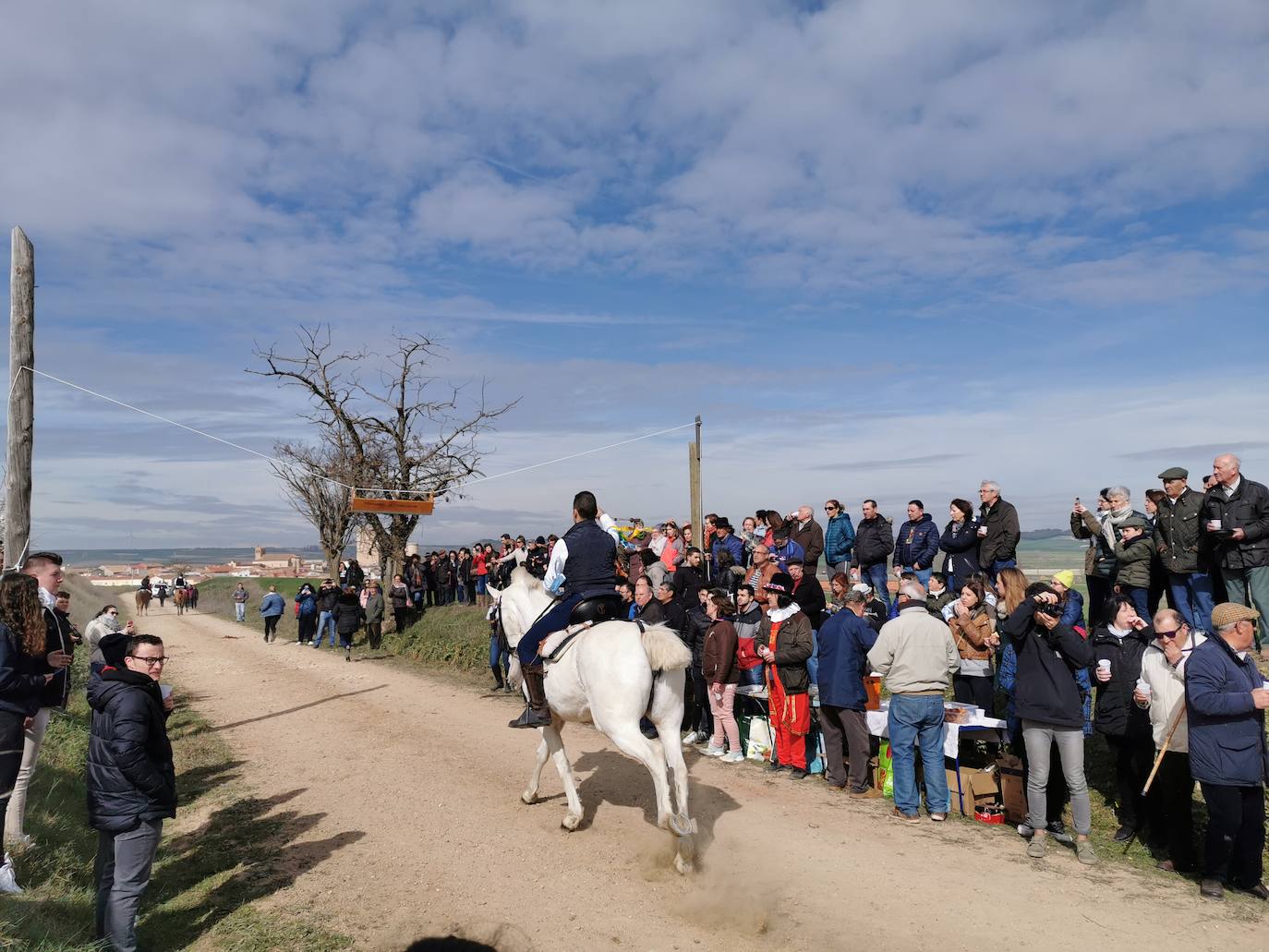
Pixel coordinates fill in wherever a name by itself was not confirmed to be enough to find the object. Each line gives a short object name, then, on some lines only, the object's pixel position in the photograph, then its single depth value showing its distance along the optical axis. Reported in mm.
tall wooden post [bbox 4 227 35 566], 9891
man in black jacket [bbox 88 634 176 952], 5379
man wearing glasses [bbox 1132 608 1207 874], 6746
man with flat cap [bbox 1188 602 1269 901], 6090
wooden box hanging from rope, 21406
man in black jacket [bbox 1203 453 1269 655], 9539
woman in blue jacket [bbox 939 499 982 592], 11930
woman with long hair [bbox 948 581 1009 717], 9500
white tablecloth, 8523
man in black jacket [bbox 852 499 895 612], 13555
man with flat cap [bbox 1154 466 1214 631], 9961
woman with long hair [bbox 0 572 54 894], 6098
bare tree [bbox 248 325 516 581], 26266
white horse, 7138
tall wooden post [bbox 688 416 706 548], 18469
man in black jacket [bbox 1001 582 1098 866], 7082
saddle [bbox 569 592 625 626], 8195
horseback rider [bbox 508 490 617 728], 8312
